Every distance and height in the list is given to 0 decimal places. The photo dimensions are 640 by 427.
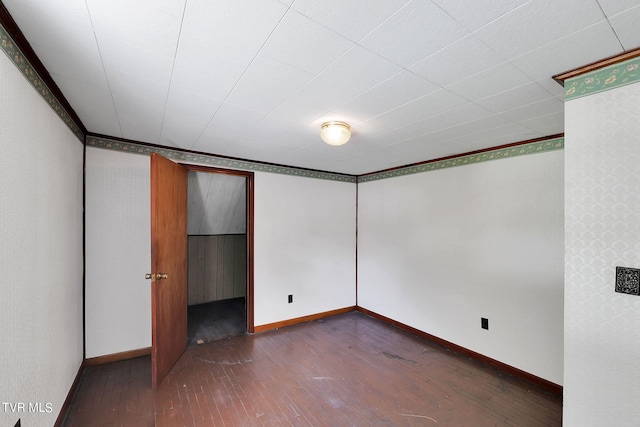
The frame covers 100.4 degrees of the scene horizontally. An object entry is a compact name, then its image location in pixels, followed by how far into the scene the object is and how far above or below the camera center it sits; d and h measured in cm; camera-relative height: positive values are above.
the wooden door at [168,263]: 236 -50
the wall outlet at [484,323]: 286 -119
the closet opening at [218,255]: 360 -77
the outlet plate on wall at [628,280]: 129 -33
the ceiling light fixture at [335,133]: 213 +65
